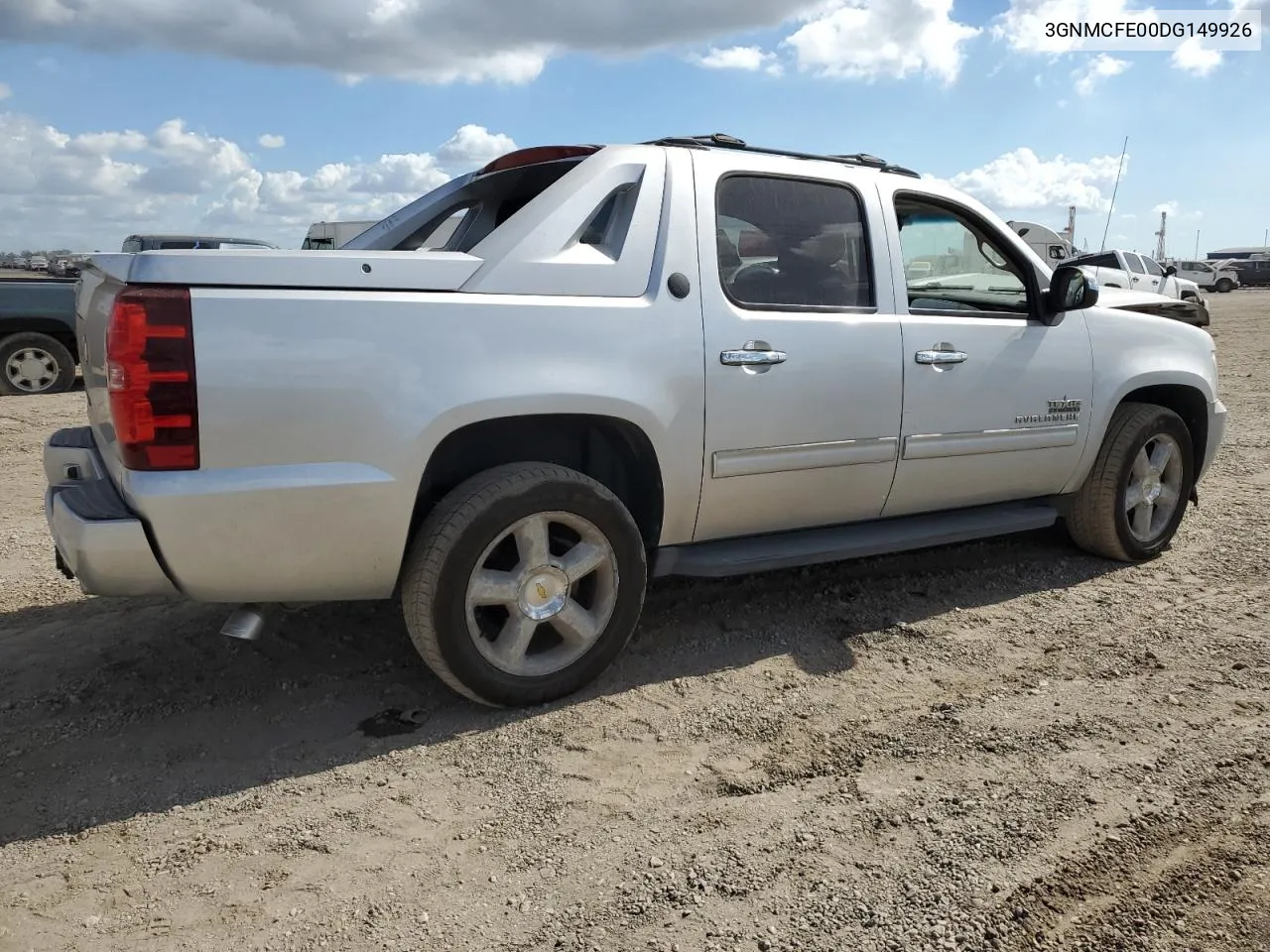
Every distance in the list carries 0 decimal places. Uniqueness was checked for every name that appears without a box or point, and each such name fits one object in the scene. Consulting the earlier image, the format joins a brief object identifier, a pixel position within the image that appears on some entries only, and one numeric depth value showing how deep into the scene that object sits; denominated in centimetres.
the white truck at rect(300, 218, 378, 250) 2067
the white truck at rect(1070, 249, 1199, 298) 2255
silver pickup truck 281
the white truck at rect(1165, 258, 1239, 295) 4534
